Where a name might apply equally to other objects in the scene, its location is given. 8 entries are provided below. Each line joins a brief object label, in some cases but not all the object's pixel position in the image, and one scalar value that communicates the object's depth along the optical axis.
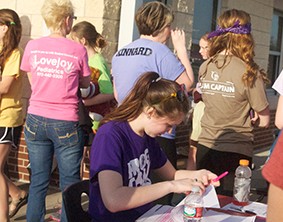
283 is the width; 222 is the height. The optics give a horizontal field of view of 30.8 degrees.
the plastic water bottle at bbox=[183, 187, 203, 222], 2.20
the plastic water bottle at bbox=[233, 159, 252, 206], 2.83
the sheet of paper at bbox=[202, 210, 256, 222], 2.42
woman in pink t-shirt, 3.67
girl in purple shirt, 2.30
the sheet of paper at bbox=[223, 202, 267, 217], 2.66
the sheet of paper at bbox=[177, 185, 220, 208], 2.65
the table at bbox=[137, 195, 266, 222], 2.35
